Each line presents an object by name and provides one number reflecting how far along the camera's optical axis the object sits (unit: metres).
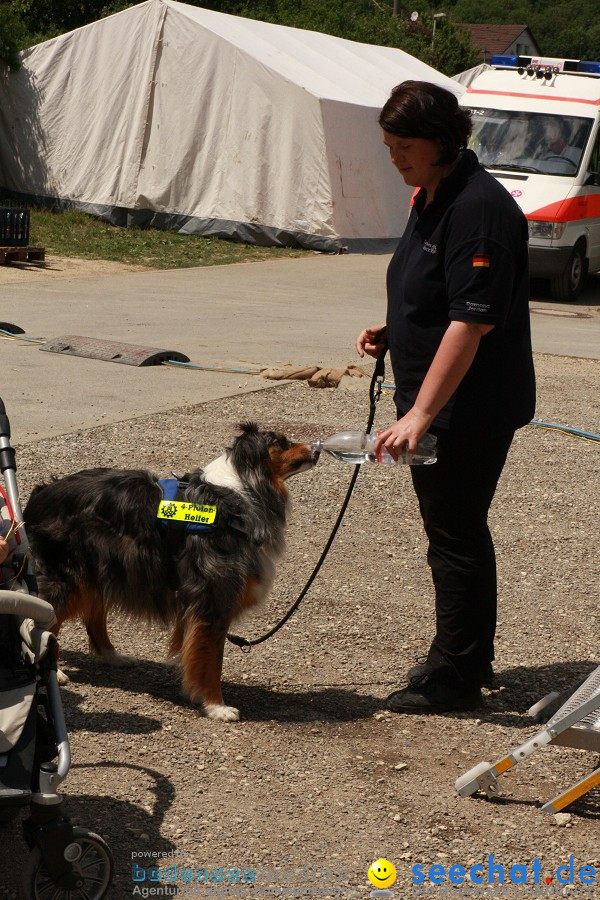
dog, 7.76
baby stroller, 5.12
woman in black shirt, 6.86
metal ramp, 6.49
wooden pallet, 32.44
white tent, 39.81
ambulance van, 30.37
